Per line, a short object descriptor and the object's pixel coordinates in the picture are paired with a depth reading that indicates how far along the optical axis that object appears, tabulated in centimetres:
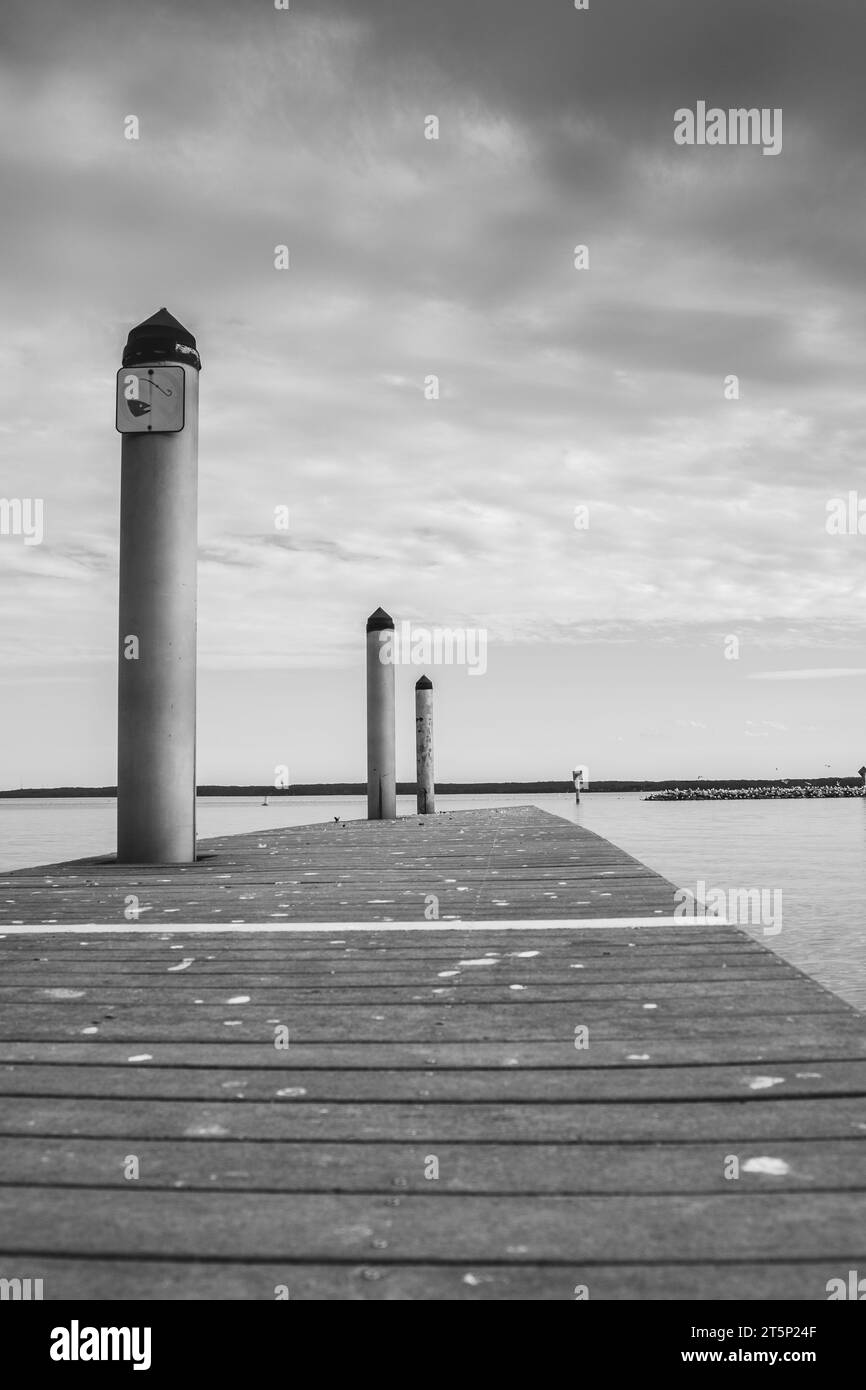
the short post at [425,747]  1836
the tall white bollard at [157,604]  696
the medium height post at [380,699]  1497
